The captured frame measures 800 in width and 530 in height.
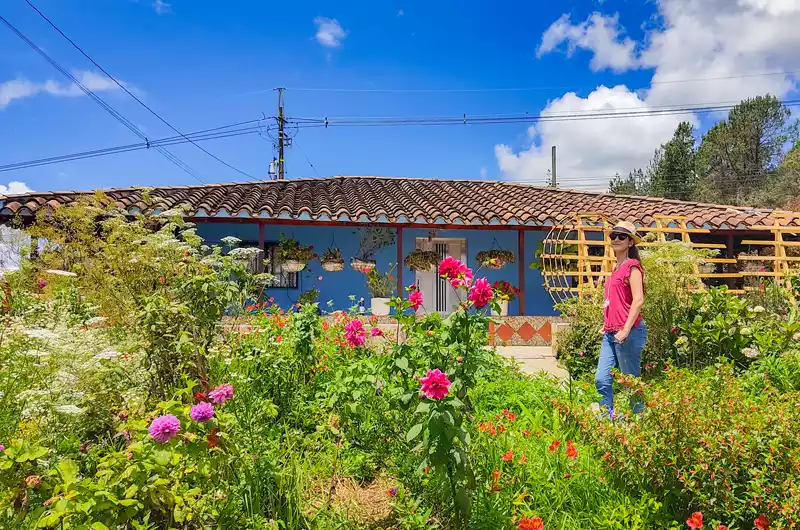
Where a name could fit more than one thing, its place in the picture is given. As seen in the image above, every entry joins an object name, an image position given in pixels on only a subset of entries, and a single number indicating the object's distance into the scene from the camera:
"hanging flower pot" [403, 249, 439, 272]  10.39
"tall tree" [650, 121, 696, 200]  30.38
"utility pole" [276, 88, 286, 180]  23.55
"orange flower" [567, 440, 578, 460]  2.47
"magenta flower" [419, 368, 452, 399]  1.86
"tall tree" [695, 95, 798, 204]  28.73
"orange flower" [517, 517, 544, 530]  1.94
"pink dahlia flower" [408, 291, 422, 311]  2.69
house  9.17
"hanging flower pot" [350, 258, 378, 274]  9.94
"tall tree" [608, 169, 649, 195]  34.56
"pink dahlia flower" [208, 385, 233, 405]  1.99
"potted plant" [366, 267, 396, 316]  9.91
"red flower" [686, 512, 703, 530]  1.94
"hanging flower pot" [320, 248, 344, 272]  10.12
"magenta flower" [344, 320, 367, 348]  3.29
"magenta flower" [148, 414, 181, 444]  1.68
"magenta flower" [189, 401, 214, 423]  1.75
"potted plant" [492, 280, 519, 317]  9.99
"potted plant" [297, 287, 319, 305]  9.69
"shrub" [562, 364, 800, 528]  2.12
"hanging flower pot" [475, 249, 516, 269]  10.48
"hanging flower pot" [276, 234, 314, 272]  10.00
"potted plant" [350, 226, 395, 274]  10.48
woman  3.61
